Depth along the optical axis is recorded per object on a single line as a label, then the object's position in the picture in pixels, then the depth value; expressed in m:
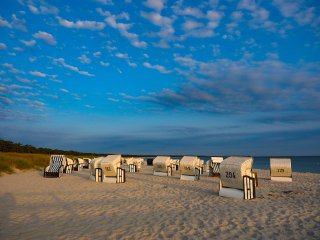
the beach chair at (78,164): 30.19
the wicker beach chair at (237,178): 11.33
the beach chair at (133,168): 29.58
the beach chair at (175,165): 31.86
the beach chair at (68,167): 25.69
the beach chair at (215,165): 22.36
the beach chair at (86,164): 35.35
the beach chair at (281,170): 19.66
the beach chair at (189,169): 19.34
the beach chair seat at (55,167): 21.38
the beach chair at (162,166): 23.27
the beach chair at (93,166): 19.02
